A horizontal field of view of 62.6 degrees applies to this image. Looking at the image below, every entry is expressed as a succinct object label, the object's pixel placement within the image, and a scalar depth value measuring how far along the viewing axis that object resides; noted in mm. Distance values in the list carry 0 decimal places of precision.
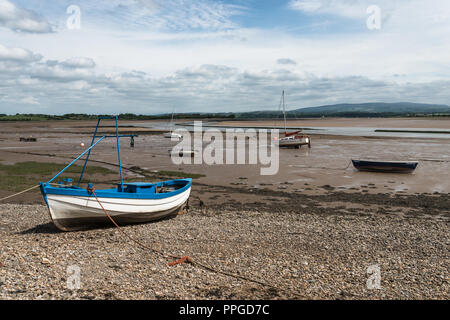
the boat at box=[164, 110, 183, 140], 61281
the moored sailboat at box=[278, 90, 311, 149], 46281
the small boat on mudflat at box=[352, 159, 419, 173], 27375
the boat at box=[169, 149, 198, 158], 37062
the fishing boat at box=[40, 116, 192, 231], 12688
